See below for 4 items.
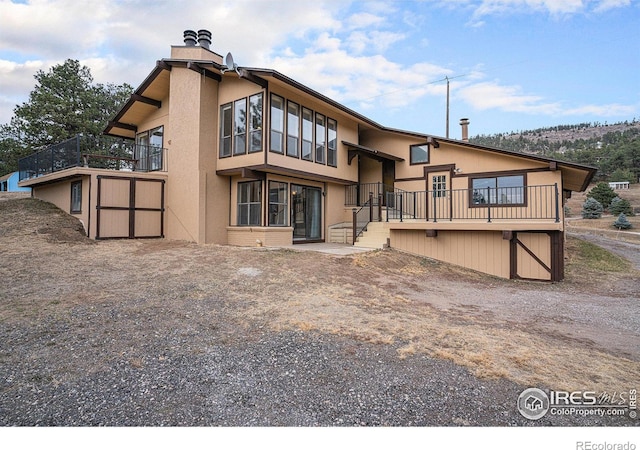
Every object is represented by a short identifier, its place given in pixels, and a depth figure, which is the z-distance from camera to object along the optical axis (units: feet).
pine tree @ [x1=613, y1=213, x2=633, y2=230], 86.94
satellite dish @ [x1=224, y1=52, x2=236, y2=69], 35.79
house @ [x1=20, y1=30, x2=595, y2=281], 36.47
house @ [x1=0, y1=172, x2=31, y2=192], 84.89
